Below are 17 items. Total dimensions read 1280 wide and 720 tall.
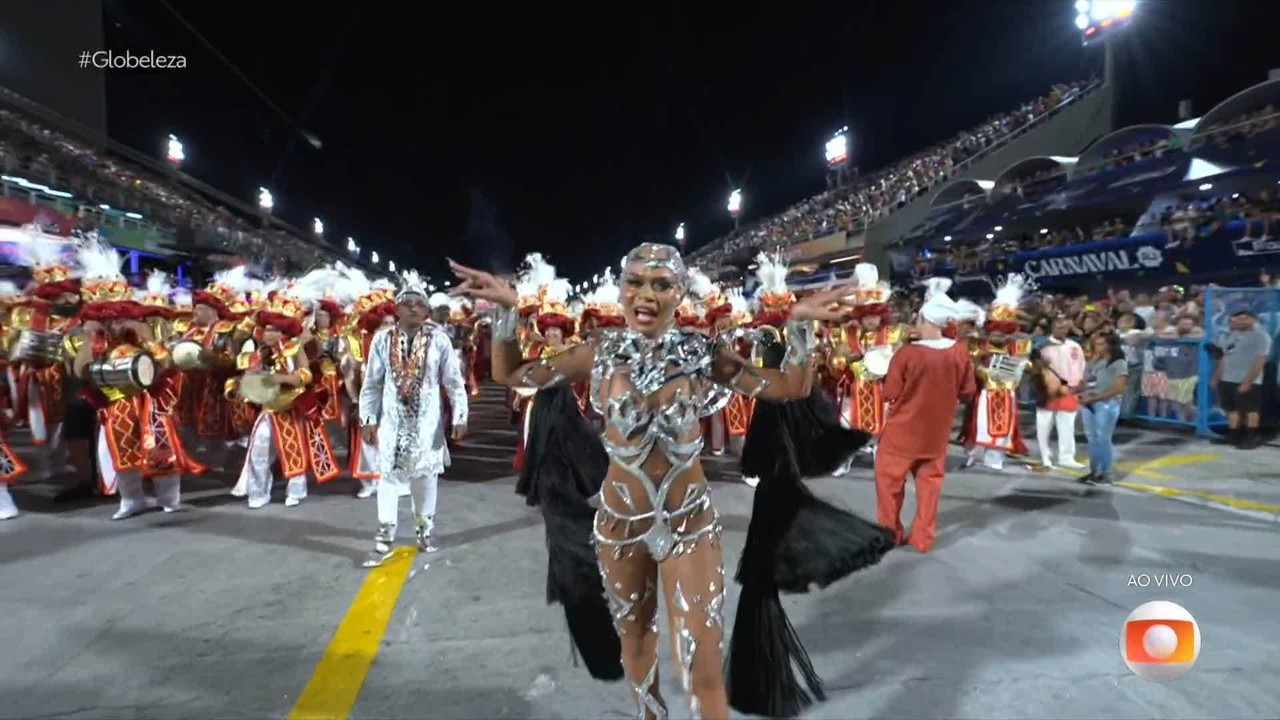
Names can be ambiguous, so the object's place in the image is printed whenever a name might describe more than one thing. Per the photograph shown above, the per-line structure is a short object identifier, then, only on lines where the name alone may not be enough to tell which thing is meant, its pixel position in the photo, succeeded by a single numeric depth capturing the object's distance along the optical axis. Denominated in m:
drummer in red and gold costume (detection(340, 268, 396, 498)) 7.08
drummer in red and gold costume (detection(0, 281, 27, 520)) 6.58
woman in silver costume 2.46
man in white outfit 5.25
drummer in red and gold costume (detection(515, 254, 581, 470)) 7.68
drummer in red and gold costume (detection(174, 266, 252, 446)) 7.62
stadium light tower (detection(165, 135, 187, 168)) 41.81
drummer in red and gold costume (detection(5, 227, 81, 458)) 6.96
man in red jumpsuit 5.19
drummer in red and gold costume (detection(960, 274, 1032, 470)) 8.16
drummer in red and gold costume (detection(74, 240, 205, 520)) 6.33
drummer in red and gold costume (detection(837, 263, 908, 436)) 8.32
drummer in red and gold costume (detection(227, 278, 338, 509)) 6.75
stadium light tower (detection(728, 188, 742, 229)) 52.47
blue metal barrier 10.18
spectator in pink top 8.20
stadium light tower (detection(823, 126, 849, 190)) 42.38
